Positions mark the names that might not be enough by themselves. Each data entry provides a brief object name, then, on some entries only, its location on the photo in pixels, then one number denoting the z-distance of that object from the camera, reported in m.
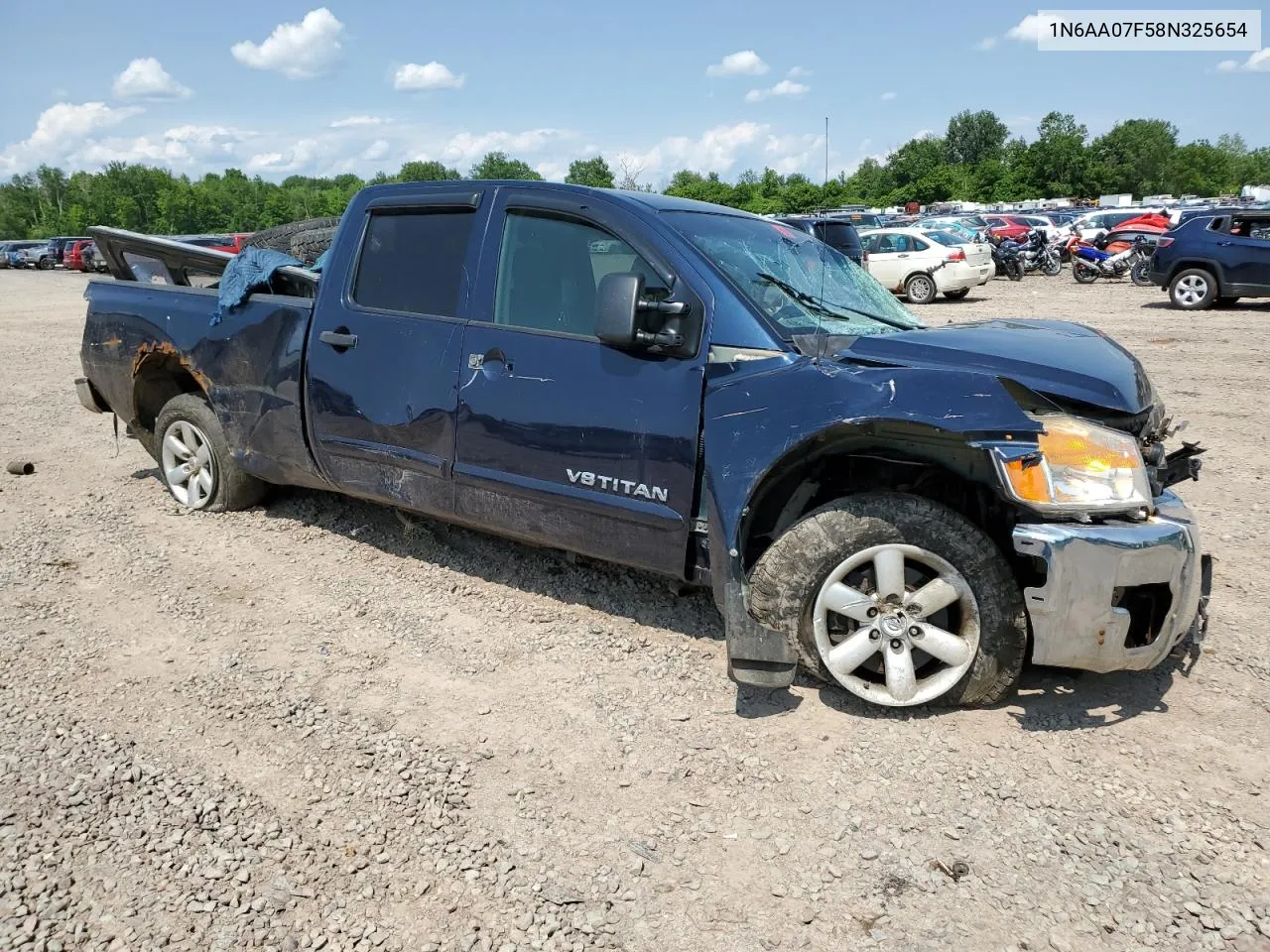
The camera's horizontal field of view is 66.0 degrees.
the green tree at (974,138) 108.38
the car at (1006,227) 29.75
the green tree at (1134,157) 91.06
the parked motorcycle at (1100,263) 22.75
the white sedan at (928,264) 19.06
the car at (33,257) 44.28
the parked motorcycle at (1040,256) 25.14
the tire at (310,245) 7.55
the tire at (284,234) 7.68
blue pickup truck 3.08
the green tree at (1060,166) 84.19
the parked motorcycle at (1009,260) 24.28
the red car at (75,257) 40.59
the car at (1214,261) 15.55
